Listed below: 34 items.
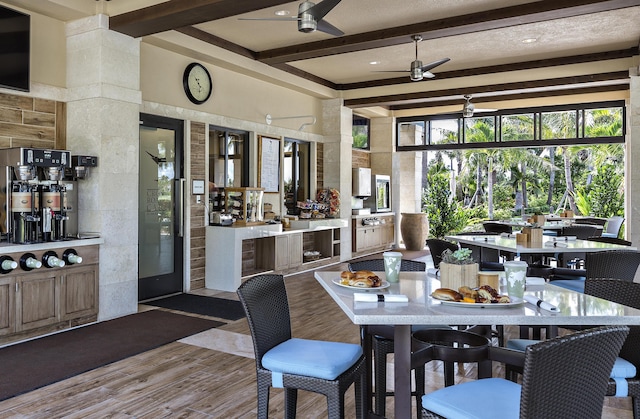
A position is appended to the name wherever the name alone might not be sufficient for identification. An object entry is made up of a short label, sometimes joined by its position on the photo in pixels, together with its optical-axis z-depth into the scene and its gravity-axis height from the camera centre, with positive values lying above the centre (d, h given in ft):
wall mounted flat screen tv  14.58 +4.59
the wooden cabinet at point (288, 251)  24.27 -2.41
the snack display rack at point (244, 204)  22.70 -0.05
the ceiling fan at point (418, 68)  19.99 +5.46
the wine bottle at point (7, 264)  13.21 -1.66
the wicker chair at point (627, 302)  6.75 -1.51
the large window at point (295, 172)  28.14 +1.79
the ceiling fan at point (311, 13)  12.64 +4.93
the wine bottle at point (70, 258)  14.98 -1.66
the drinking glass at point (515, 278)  7.13 -1.08
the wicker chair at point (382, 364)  7.95 -2.66
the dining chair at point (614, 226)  30.04 -1.38
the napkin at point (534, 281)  8.46 -1.33
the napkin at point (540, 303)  6.34 -1.32
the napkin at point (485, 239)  16.97 -1.23
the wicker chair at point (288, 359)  6.74 -2.21
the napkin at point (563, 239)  16.82 -1.22
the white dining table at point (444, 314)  6.04 -1.38
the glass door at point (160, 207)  19.58 -0.18
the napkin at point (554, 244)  15.21 -1.27
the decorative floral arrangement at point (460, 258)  7.48 -0.83
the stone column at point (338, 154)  30.96 +3.09
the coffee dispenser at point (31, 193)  14.19 +0.27
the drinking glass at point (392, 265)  8.23 -1.03
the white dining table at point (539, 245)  14.44 -1.29
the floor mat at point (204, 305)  17.56 -3.87
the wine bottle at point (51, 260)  14.29 -1.67
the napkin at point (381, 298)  6.78 -1.31
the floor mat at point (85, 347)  11.37 -3.94
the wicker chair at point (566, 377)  4.67 -1.69
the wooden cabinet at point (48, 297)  13.53 -2.78
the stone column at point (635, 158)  22.17 +2.04
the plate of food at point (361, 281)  7.55 -1.20
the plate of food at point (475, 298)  6.48 -1.26
